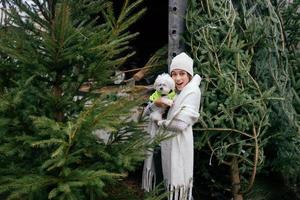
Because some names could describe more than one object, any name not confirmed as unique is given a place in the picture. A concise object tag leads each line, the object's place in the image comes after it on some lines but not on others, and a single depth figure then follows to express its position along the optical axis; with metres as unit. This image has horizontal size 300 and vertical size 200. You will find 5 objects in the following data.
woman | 3.52
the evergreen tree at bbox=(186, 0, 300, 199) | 3.99
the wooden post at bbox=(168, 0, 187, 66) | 4.28
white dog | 3.64
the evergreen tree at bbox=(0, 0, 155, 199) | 2.64
